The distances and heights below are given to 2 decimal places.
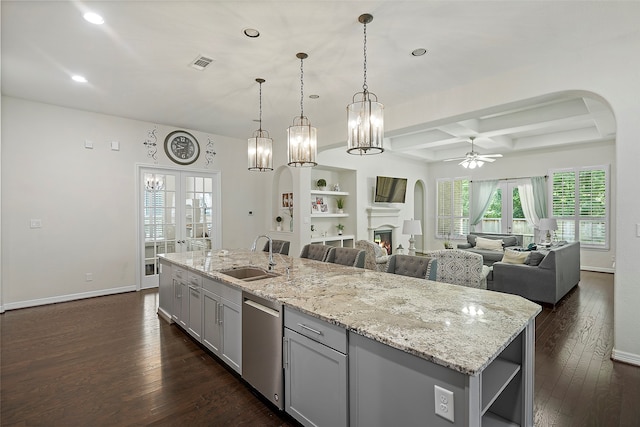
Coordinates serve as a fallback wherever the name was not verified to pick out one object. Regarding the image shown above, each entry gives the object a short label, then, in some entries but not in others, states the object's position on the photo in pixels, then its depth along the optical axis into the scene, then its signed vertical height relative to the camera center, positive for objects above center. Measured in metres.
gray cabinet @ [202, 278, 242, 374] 2.43 -0.93
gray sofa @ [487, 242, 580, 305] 4.23 -0.98
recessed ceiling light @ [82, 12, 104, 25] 2.43 +1.56
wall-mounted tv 7.73 +0.55
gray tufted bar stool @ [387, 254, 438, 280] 2.80 -0.52
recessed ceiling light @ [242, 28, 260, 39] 2.65 +1.56
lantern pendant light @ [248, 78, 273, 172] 3.71 +0.72
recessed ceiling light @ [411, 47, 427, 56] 2.97 +1.55
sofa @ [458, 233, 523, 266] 6.47 -0.82
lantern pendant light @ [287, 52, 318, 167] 3.07 +0.67
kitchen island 1.22 -0.57
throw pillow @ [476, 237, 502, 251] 6.84 -0.76
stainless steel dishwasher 2.02 -0.94
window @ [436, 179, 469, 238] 8.91 +0.07
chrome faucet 2.98 -0.52
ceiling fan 6.32 +1.06
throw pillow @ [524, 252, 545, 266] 4.46 -0.70
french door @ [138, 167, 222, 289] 5.36 -0.04
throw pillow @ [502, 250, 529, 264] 4.68 -0.72
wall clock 5.58 +1.20
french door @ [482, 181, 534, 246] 7.82 -0.13
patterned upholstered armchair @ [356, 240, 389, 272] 4.76 -0.72
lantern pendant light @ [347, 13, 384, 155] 2.40 +0.67
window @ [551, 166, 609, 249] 6.69 +0.11
